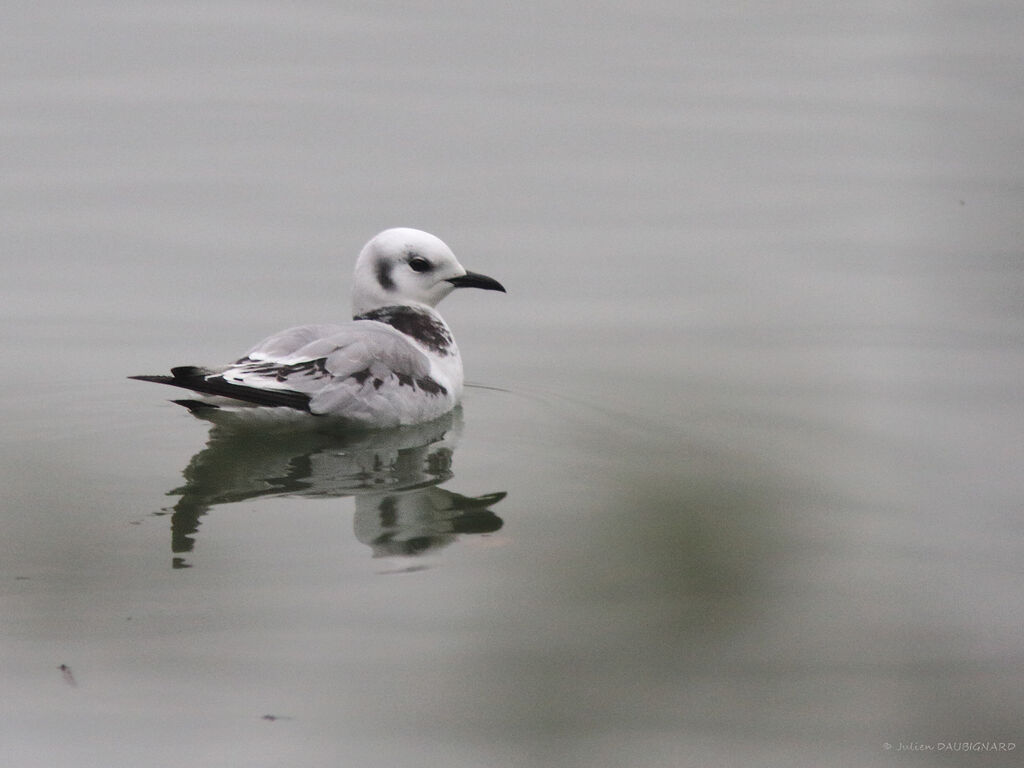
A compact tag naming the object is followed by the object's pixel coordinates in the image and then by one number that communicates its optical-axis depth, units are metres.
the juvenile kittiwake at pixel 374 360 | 14.66
